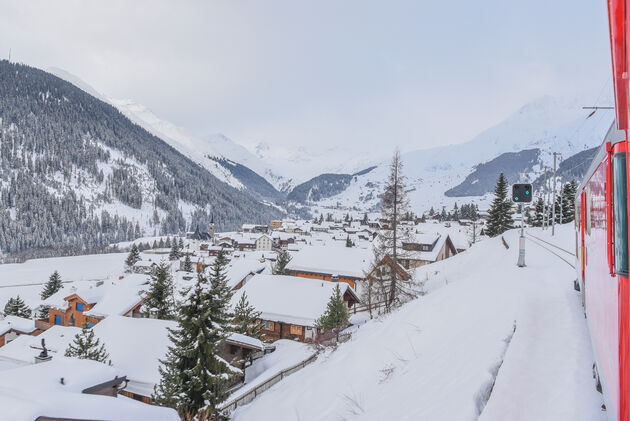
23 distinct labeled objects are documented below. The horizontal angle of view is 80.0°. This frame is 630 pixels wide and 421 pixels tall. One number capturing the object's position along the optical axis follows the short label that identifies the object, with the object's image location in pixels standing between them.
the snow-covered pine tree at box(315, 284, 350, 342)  26.48
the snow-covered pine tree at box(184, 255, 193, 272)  84.94
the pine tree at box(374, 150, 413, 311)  25.47
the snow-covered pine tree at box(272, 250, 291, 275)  51.91
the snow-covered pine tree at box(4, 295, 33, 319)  54.75
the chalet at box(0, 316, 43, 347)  41.91
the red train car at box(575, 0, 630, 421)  2.73
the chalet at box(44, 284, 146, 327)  46.12
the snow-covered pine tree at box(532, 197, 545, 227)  71.47
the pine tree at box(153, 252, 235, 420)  17.47
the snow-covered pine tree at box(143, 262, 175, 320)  34.34
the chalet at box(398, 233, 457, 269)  56.10
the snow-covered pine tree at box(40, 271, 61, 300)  64.88
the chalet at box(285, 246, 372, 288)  49.62
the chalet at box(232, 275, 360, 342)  32.56
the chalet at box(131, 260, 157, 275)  85.81
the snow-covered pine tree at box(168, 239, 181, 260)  118.76
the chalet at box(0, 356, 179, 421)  9.08
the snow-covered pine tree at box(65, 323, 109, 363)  23.47
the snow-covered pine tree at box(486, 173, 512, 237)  56.69
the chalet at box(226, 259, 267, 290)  57.00
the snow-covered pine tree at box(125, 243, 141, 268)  106.80
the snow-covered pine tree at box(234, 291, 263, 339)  27.32
